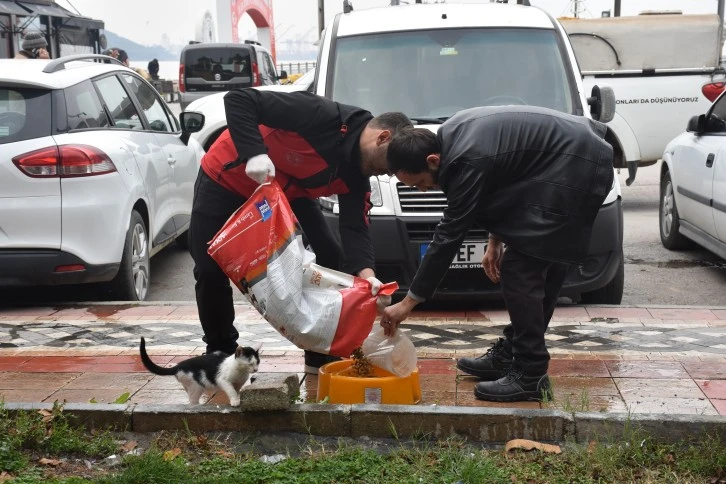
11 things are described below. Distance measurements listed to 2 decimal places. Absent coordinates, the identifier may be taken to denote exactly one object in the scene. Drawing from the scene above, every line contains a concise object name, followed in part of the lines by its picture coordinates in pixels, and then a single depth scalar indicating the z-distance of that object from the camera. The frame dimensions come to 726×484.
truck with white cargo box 12.88
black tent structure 20.27
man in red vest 4.67
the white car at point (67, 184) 6.82
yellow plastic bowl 4.80
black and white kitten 4.81
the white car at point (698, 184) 8.30
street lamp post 30.47
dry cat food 4.96
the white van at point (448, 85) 6.94
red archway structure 44.78
